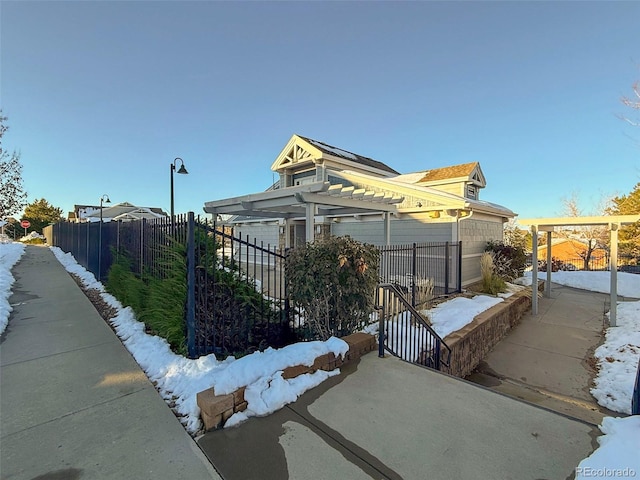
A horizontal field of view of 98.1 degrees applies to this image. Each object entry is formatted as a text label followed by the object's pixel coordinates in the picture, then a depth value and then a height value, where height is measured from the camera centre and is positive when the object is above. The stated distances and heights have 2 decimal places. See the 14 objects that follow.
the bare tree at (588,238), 19.86 +0.11
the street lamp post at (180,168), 12.73 +3.05
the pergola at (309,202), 5.88 +0.87
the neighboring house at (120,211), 37.50 +3.22
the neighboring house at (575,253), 20.58 -1.18
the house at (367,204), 6.81 +0.93
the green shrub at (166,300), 3.98 -1.08
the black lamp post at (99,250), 9.05 -0.56
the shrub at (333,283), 4.04 -0.70
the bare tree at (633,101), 10.36 +5.29
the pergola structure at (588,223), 7.73 +0.40
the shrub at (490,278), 9.70 -1.45
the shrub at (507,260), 11.32 -0.89
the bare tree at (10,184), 12.55 +2.28
